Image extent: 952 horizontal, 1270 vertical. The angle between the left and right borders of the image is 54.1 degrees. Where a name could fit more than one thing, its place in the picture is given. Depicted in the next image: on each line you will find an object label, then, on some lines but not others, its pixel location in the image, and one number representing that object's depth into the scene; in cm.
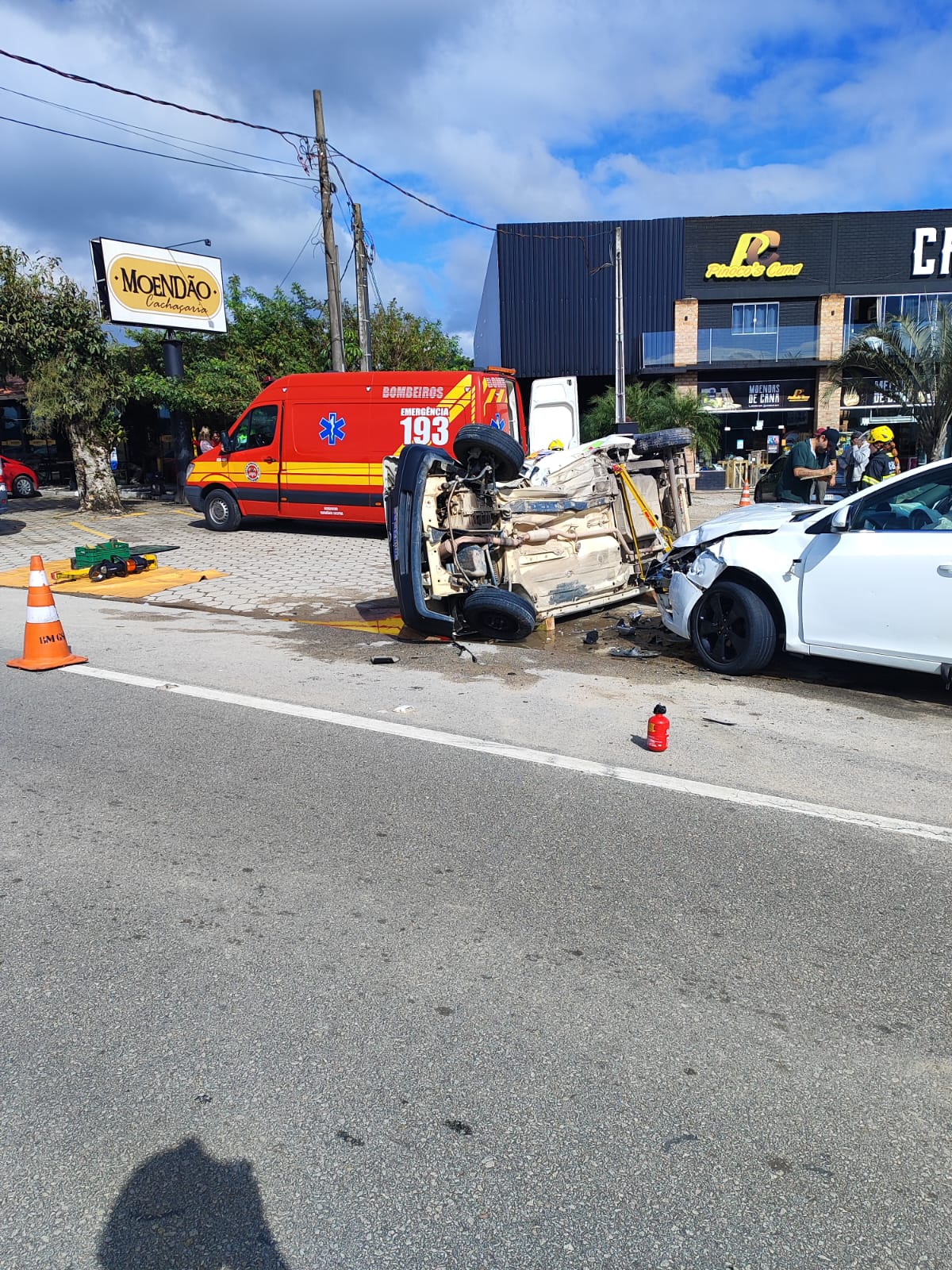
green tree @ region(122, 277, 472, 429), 2206
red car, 2567
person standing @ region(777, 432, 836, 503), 1022
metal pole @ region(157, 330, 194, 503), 2058
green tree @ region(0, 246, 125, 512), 1805
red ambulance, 1495
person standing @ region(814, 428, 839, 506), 1108
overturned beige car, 794
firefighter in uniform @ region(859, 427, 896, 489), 1518
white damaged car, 588
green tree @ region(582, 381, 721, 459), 2539
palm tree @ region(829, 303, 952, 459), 2255
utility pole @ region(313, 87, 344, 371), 1936
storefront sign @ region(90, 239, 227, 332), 1911
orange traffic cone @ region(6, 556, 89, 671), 745
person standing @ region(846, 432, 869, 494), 1612
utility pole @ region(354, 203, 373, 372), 2398
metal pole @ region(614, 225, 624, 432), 2200
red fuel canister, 522
